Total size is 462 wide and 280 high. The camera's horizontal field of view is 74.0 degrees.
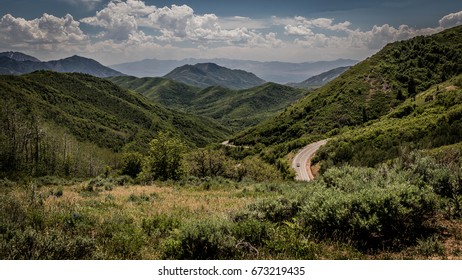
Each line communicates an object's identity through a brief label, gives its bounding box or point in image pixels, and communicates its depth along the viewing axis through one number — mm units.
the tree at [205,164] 45812
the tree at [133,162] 66312
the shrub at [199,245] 5980
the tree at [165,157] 40031
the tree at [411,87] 94131
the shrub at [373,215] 6527
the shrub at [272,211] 8070
